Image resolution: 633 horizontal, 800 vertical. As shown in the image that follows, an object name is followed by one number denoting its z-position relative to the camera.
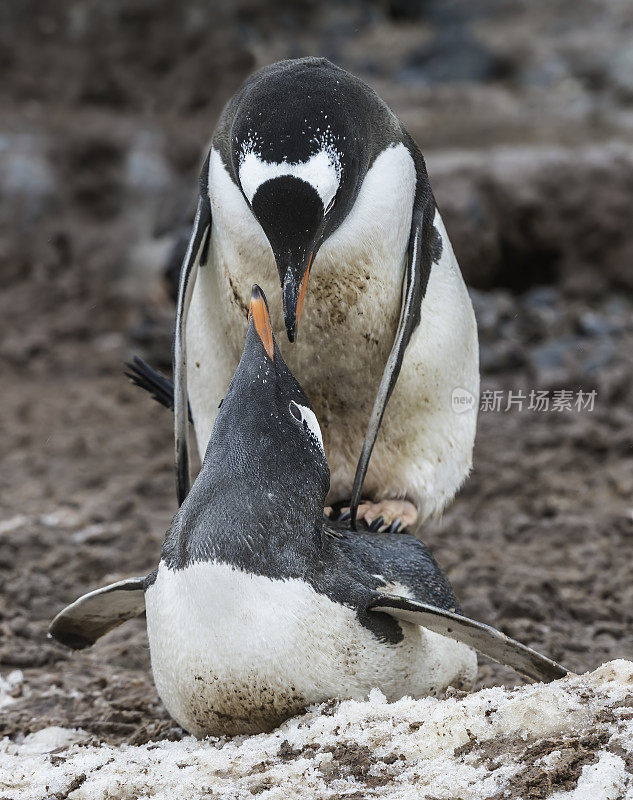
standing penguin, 4.84
